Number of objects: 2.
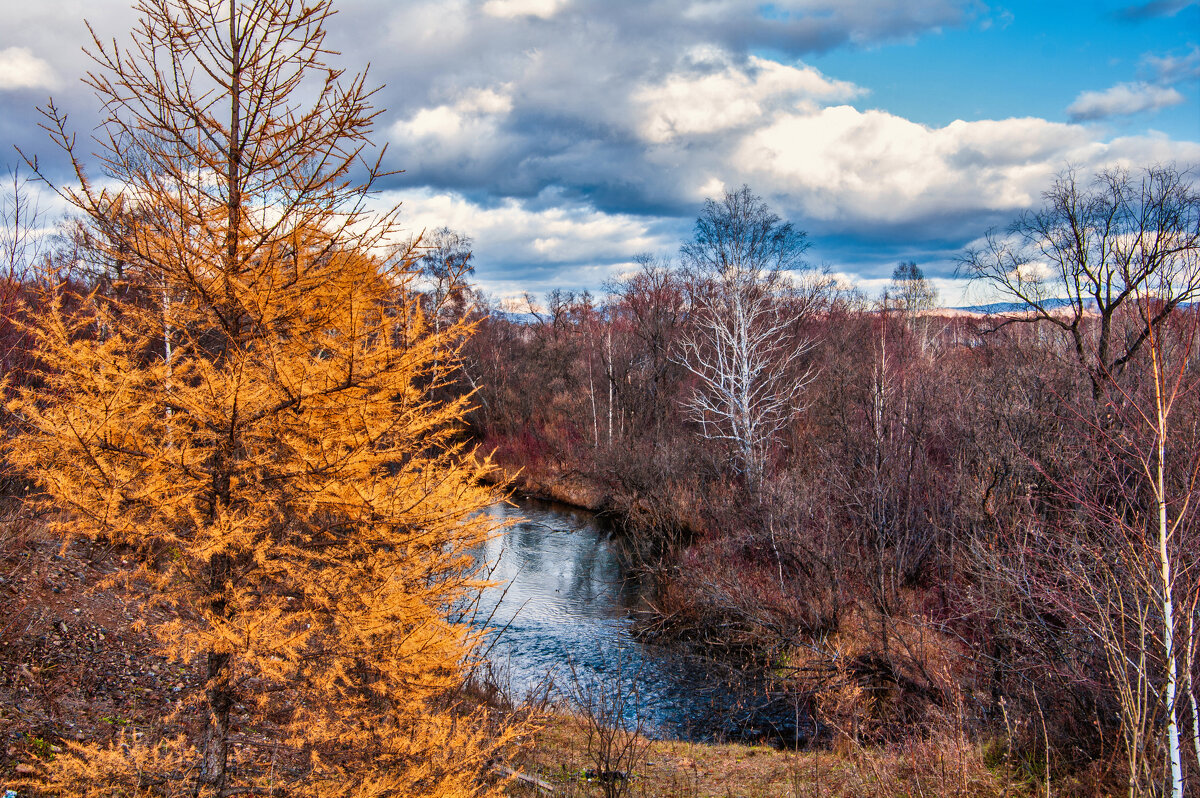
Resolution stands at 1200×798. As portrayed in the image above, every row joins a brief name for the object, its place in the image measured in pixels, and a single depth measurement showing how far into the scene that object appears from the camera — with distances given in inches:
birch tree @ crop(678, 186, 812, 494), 665.6
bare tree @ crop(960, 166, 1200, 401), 487.8
